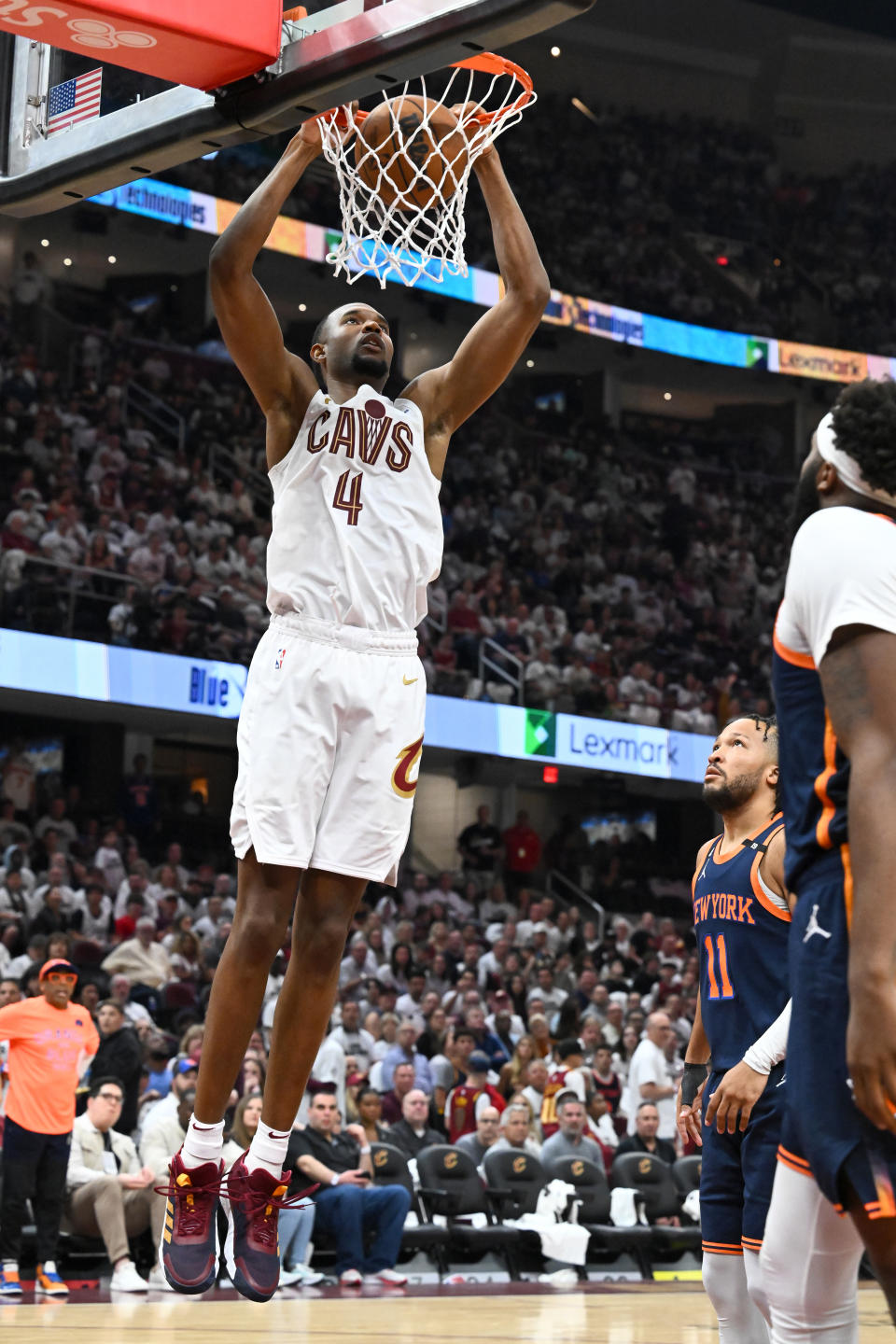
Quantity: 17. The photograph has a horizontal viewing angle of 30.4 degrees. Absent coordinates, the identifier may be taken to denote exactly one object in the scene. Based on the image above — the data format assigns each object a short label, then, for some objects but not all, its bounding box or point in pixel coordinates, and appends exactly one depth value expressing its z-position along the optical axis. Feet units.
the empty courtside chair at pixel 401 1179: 35.27
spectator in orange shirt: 30.96
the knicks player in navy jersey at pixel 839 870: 8.36
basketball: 14.37
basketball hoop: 14.48
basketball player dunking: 13.46
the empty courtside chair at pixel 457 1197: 36.32
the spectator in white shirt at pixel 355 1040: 41.65
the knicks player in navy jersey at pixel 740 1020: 15.21
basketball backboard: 11.82
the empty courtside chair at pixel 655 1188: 38.88
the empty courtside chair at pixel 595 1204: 37.73
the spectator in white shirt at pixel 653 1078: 43.08
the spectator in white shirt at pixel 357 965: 48.67
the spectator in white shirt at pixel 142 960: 45.39
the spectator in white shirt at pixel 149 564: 58.18
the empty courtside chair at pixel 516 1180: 36.96
